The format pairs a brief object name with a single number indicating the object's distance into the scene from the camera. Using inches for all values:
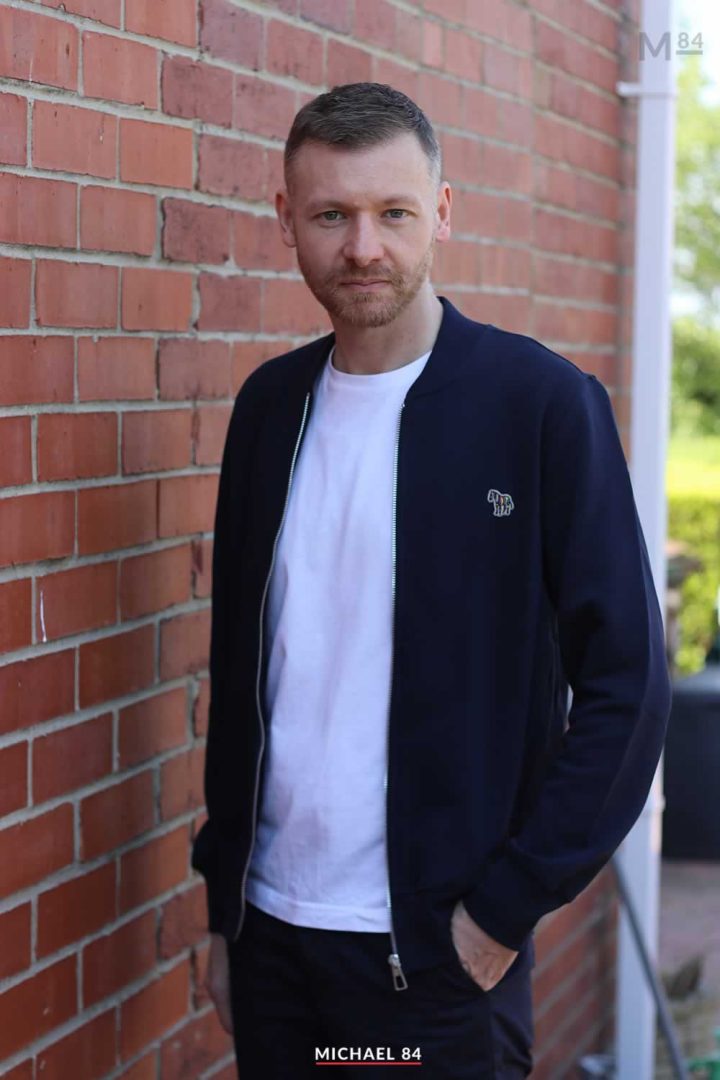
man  84.7
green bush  515.5
